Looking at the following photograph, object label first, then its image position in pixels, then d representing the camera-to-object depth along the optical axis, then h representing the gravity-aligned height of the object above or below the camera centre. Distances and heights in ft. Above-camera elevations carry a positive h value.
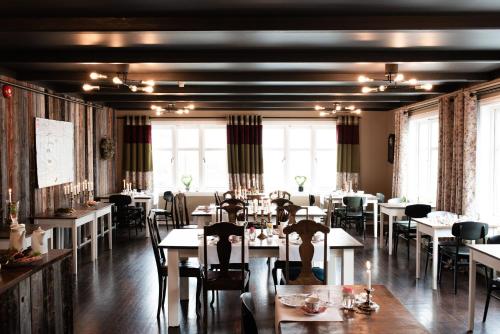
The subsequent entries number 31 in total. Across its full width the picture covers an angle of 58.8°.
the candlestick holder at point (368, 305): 9.12 -3.18
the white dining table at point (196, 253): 15.02 -3.45
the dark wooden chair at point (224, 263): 13.88 -3.58
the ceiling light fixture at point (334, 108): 31.35 +3.27
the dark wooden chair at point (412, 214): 23.99 -3.32
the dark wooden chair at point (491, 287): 15.08 -4.57
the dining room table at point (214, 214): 23.62 -3.31
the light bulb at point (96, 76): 17.83 +3.11
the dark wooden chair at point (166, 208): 33.30 -4.37
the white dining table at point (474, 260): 13.63 -3.38
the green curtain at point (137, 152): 36.91 +0.08
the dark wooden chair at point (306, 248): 13.17 -2.90
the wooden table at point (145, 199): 32.12 -3.35
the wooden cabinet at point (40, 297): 9.77 -3.56
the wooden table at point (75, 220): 21.40 -3.35
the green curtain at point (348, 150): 36.91 +0.24
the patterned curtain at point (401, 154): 31.91 -0.08
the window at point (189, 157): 37.93 -0.35
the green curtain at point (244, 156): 36.76 -0.26
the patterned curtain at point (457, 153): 22.33 +0.00
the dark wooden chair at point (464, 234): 18.20 -3.37
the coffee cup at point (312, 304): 8.96 -3.09
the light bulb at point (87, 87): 19.96 +2.98
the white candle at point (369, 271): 9.35 -2.51
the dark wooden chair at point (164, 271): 16.08 -4.33
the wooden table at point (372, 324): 8.13 -3.24
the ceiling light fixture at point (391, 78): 18.64 +3.20
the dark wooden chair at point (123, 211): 30.09 -4.06
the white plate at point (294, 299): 9.45 -3.21
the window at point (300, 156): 37.86 -0.26
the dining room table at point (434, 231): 19.11 -3.45
